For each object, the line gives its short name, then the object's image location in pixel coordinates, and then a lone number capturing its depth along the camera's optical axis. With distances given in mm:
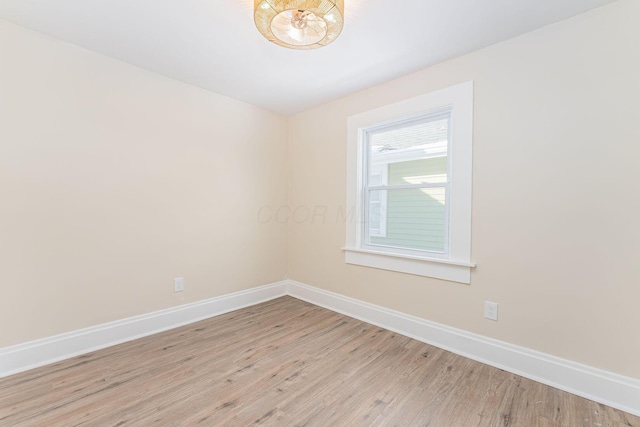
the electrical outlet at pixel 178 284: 2633
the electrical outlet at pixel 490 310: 2010
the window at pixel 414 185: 2184
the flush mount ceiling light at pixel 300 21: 1421
